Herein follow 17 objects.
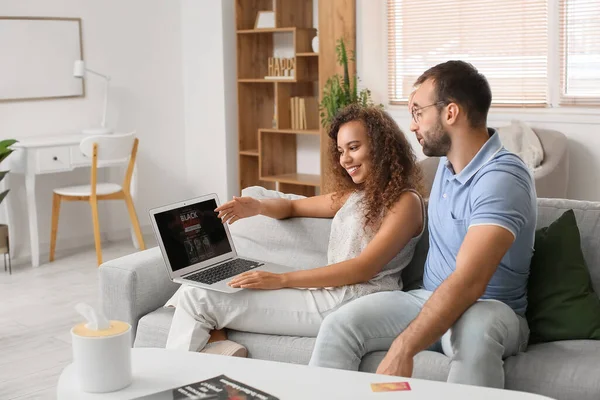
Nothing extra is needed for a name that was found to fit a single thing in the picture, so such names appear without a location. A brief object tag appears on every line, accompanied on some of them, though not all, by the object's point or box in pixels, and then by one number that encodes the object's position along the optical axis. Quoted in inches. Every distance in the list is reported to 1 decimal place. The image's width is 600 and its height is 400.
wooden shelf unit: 219.9
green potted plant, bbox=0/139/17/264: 196.1
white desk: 201.0
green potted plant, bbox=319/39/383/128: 209.5
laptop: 97.1
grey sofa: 80.4
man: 76.2
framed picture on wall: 211.2
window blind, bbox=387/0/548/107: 193.3
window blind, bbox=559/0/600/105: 183.5
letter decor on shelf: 231.0
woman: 93.1
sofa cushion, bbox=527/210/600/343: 87.0
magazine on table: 62.9
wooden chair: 198.7
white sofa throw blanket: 176.6
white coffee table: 62.3
